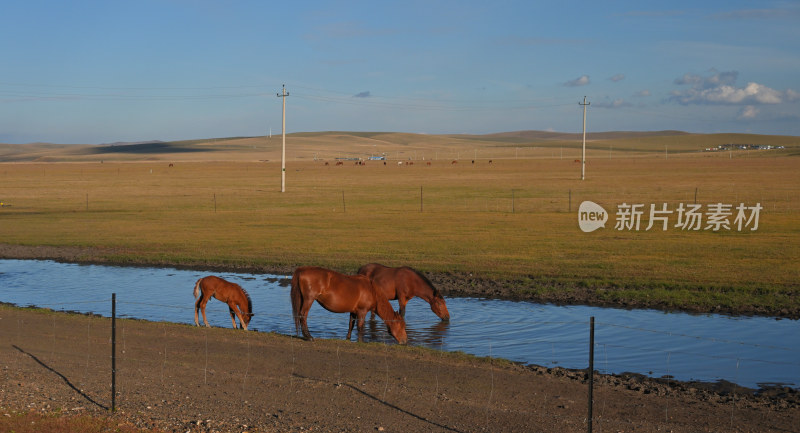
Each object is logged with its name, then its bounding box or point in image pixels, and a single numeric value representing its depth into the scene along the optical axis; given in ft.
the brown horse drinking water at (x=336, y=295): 48.67
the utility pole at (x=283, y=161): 216.04
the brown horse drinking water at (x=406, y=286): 56.70
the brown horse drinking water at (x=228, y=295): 54.08
